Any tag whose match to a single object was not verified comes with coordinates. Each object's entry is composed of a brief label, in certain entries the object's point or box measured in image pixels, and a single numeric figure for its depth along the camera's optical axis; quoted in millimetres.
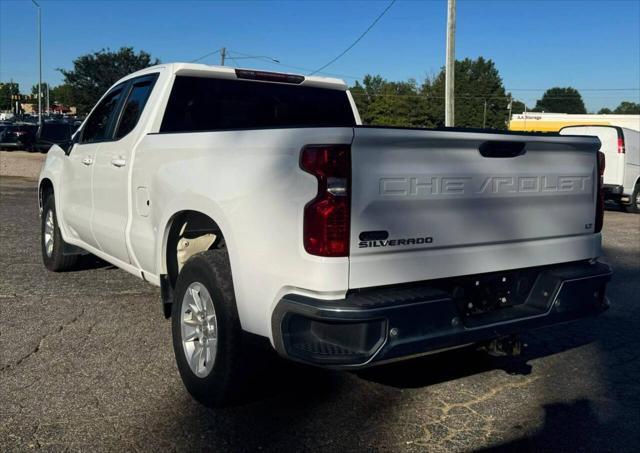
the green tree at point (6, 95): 150875
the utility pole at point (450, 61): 18781
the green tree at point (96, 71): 49688
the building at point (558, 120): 52969
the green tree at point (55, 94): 140812
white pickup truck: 2986
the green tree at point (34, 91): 143425
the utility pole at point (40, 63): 45281
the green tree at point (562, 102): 153250
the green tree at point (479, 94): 106312
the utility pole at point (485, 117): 104250
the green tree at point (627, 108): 154075
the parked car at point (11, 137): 36497
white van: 15086
